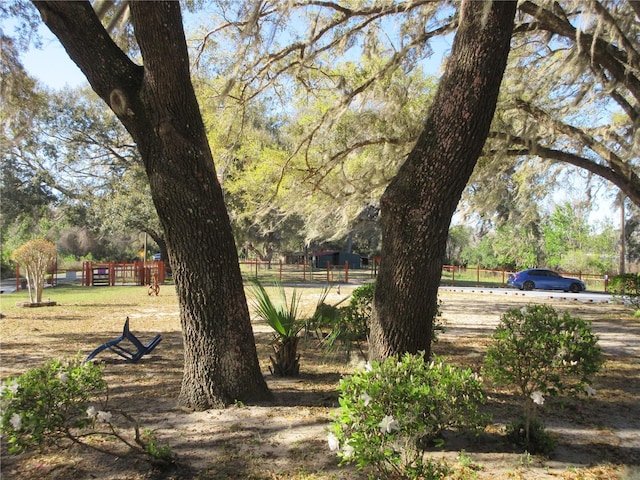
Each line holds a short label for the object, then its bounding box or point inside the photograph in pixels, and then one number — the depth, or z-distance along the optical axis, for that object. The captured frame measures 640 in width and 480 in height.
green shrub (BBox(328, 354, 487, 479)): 2.32
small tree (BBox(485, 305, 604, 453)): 3.29
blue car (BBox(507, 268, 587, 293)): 24.02
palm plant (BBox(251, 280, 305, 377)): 5.18
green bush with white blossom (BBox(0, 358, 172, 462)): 2.50
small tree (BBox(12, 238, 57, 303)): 13.06
